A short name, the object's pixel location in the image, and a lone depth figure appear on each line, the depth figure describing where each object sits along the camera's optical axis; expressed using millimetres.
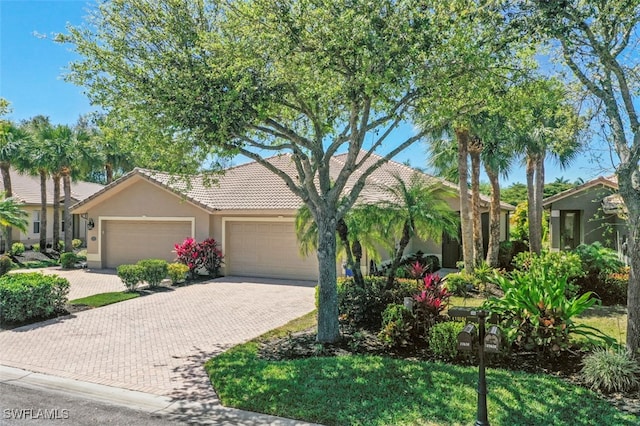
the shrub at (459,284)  13602
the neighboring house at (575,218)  20062
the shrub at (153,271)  15141
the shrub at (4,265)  17562
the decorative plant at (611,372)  5973
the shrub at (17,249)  23877
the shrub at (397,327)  7996
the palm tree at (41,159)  23125
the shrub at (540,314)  7078
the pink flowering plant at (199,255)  17578
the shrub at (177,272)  16234
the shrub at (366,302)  9398
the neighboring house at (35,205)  28188
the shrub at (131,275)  14688
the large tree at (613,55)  6398
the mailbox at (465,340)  4953
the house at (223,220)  17719
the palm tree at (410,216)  9914
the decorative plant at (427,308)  8211
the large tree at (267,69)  6914
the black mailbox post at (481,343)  4875
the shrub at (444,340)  7289
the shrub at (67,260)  21094
